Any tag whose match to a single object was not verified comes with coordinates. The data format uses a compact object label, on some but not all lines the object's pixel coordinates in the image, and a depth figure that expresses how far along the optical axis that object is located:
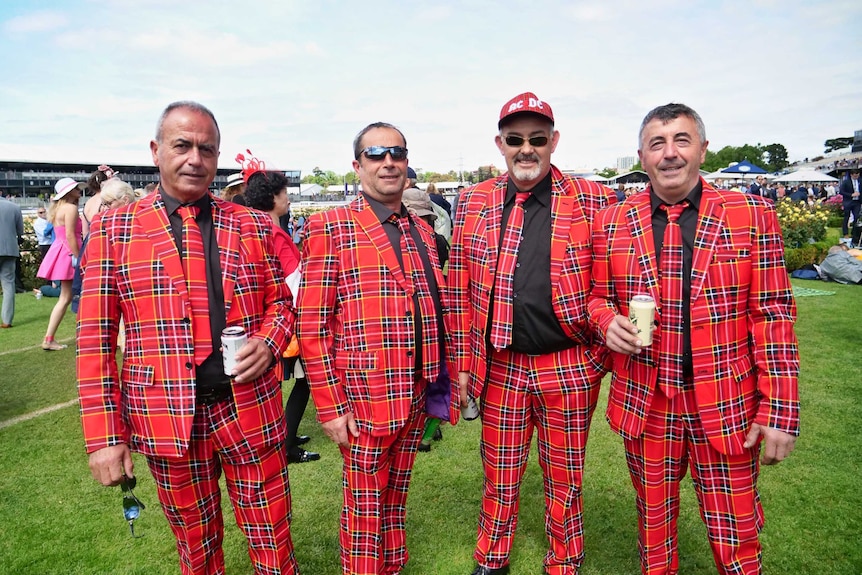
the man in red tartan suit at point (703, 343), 2.22
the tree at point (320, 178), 147.26
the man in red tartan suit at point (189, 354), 2.05
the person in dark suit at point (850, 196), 15.62
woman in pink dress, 7.02
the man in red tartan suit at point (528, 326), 2.69
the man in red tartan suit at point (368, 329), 2.48
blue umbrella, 30.39
